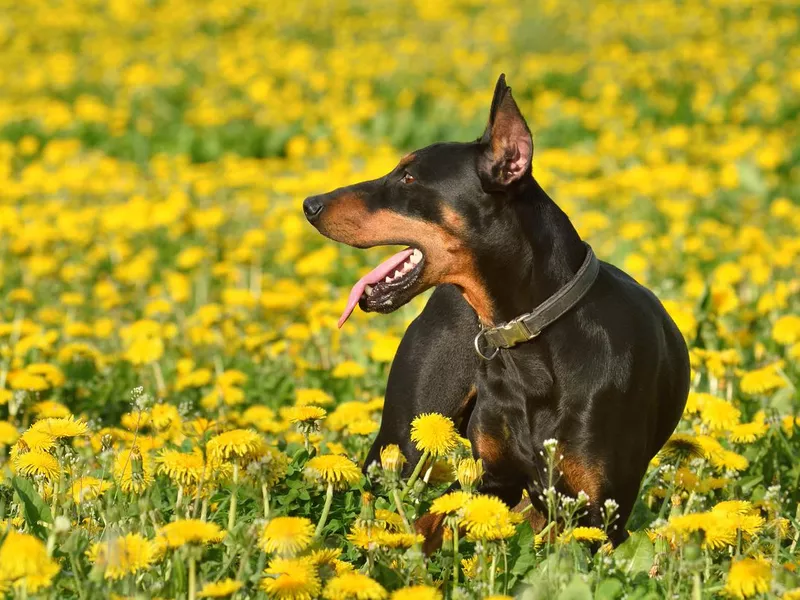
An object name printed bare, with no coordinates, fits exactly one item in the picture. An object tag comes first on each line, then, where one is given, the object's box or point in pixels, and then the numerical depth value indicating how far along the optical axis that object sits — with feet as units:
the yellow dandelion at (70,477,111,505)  19.89
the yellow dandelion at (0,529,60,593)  15.47
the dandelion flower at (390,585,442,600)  16.25
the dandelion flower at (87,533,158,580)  16.42
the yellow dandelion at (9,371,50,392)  29.40
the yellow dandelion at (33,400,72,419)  28.76
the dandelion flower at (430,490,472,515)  18.47
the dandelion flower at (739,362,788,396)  30.27
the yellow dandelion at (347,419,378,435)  26.45
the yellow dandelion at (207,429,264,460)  19.95
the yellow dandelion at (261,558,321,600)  17.12
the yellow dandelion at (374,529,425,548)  18.25
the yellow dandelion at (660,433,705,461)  23.56
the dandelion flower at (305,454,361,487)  20.49
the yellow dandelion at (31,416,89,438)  21.24
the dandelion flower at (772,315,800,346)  34.88
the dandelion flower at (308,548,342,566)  18.48
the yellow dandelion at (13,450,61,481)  21.16
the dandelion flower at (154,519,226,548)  16.85
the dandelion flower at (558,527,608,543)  19.54
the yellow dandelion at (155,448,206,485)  20.43
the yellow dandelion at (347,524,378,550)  18.62
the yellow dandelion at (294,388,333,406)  28.86
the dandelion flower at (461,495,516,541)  17.70
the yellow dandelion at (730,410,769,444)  26.56
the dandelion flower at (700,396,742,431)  26.66
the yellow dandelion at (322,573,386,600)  16.61
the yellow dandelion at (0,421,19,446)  25.52
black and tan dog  22.68
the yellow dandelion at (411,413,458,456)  20.53
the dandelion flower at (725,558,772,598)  16.71
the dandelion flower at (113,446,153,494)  20.80
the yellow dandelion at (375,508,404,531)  20.33
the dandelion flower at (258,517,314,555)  17.52
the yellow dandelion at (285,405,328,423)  22.30
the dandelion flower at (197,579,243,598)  15.92
